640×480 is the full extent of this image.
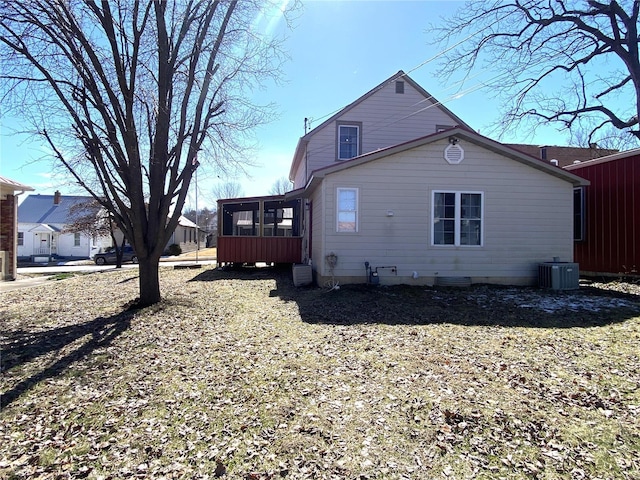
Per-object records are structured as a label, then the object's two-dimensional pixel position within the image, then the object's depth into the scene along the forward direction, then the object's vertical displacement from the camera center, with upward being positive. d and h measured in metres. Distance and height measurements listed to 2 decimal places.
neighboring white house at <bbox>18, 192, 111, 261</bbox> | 31.09 +1.01
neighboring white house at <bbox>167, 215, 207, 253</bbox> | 39.88 +1.01
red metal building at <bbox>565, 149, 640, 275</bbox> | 10.80 +0.93
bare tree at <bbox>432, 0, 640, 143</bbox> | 12.23 +7.33
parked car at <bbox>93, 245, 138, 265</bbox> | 28.22 -0.98
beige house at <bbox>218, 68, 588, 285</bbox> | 9.72 +0.86
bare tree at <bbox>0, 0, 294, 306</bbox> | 7.23 +3.10
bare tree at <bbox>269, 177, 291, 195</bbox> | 55.64 +8.83
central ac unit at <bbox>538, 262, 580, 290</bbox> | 9.55 -0.78
